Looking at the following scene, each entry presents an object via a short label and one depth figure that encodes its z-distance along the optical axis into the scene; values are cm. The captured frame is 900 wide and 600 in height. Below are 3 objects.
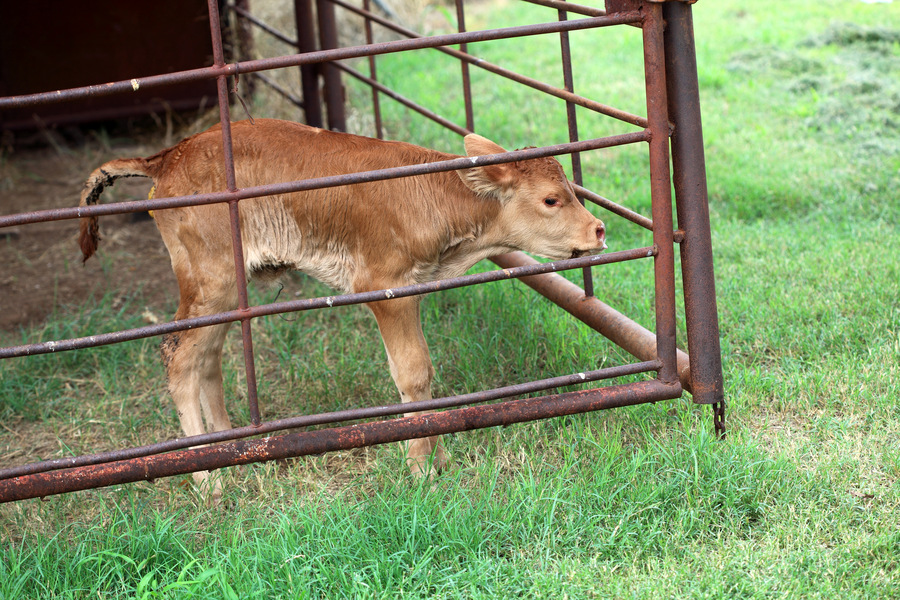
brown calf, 705
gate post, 621
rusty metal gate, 568
